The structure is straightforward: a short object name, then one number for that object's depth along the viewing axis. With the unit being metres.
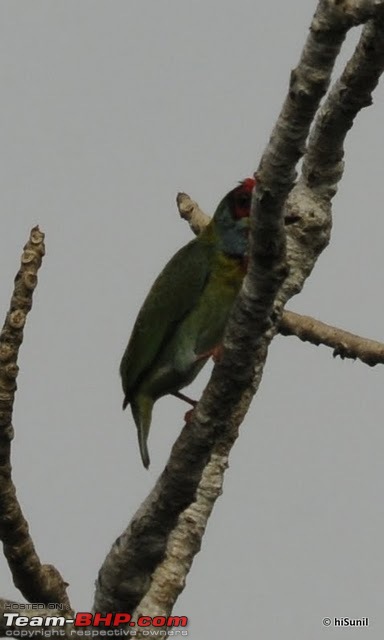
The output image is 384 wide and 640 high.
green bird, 13.20
